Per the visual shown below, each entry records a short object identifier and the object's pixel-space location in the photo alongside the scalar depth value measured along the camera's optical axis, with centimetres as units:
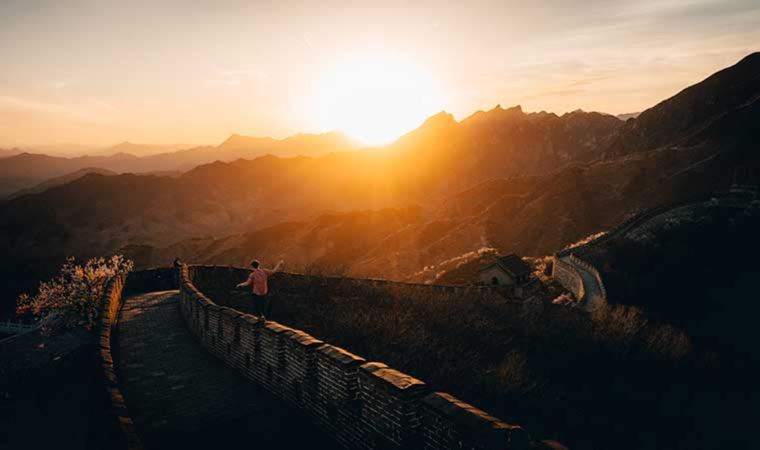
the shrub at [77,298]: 1584
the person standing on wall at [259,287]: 1116
